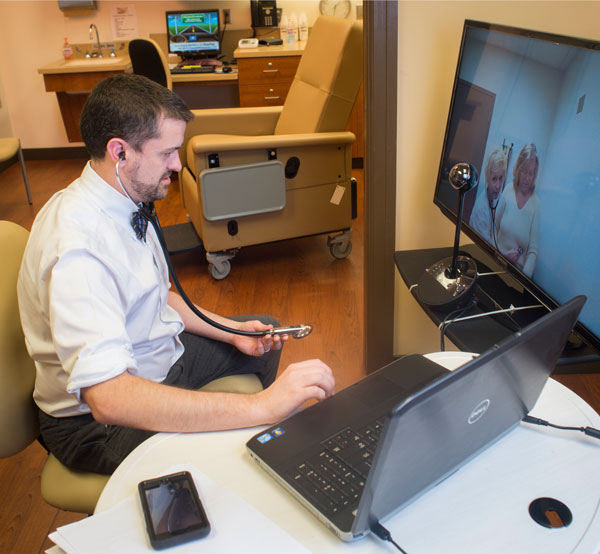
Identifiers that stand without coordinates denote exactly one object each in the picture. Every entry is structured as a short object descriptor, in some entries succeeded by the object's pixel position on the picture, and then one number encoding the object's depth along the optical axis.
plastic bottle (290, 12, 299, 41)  4.40
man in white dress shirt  0.95
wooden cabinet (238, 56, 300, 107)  4.12
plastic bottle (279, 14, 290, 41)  4.40
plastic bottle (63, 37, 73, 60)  4.56
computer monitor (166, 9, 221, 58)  4.41
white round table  0.74
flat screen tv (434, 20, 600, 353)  1.05
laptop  0.64
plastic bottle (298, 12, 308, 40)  4.42
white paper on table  0.73
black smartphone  0.74
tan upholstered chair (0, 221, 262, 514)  1.10
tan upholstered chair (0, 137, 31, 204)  3.54
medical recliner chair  2.68
